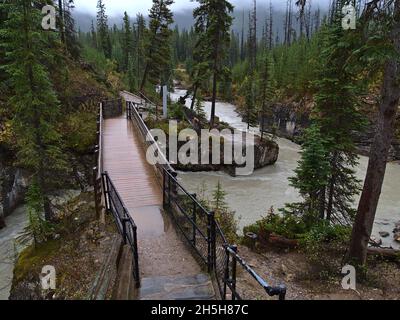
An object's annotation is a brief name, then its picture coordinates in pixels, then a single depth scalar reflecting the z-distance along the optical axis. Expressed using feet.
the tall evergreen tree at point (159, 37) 113.39
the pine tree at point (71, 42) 106.42
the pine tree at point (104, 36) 227.61
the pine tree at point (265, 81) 118.42
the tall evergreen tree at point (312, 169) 41.45
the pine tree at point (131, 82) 164.88
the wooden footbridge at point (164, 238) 20.40
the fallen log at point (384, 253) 34.53
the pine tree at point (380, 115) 22.74
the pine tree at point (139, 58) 197.47
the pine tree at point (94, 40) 267.18
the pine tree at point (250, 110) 144.66
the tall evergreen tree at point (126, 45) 212.48
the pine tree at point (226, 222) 35.50
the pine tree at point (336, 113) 46.09
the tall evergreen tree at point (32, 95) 41.98
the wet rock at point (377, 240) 50.47
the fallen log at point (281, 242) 36.23
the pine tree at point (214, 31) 86.48
